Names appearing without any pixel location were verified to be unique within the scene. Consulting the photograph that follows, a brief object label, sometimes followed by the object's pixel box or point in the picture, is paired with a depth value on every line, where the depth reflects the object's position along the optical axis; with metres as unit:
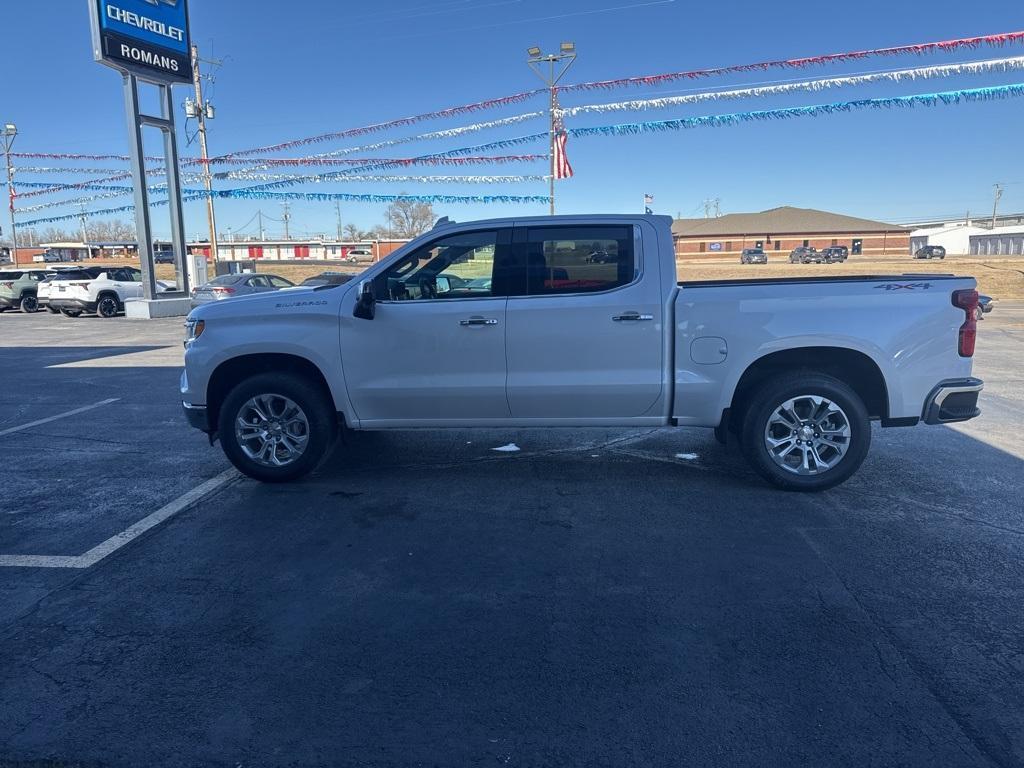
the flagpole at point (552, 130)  19.80
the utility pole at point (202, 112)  31.05
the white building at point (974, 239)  90.69
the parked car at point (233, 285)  21.08
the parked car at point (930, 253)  60.42
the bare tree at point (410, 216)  81.75
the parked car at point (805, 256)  56.58
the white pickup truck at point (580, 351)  4.96
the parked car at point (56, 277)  22.81
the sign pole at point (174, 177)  21.61
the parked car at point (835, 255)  54.34
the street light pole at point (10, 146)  41.44
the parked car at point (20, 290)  25.95
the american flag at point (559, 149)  19.91
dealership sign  18.66
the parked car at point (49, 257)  87.62
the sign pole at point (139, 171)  20.43
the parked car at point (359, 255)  83.32
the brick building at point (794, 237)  77.38
